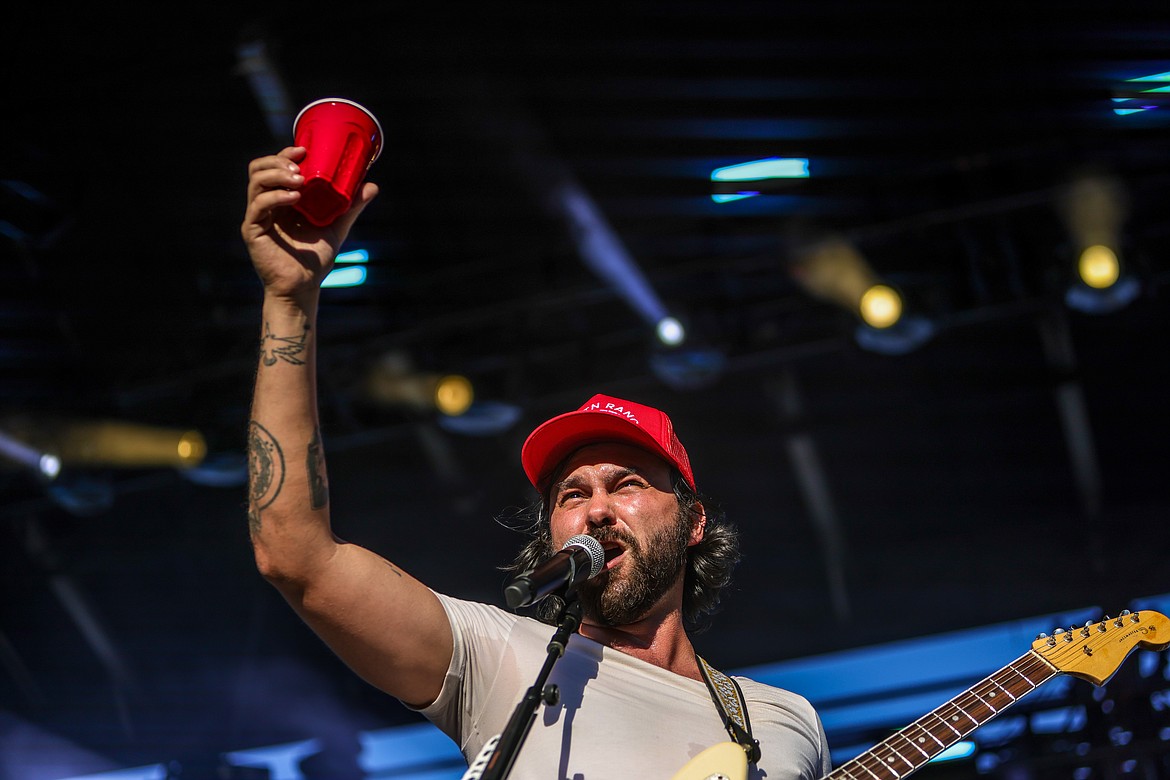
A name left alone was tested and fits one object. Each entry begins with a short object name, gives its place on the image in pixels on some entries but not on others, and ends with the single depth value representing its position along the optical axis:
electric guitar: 1.85
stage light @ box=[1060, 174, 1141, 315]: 5.56
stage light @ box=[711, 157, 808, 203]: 5.95
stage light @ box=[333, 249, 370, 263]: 6.48
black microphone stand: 1.62
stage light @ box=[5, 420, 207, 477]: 7.30
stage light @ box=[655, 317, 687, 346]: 6.39
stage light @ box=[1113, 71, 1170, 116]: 5.30
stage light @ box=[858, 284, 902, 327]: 5.93
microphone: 1.65
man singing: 1.75
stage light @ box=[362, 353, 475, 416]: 6.83
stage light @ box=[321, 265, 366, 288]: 6.59
